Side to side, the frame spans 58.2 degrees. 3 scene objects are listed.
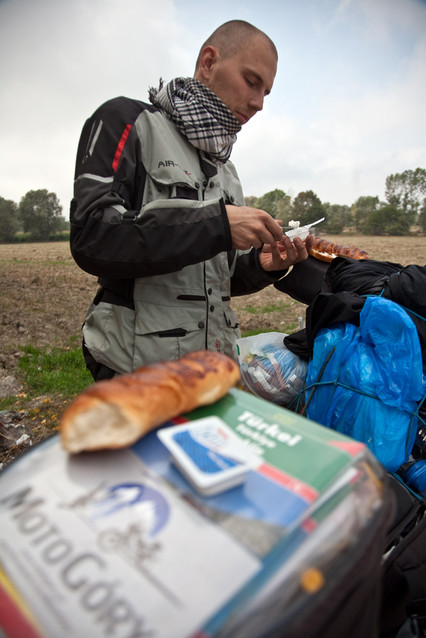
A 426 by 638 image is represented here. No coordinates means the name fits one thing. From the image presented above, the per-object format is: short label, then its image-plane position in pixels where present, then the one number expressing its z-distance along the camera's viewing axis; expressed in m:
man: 1.63
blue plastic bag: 1.58
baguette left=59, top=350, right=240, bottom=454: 0.75
